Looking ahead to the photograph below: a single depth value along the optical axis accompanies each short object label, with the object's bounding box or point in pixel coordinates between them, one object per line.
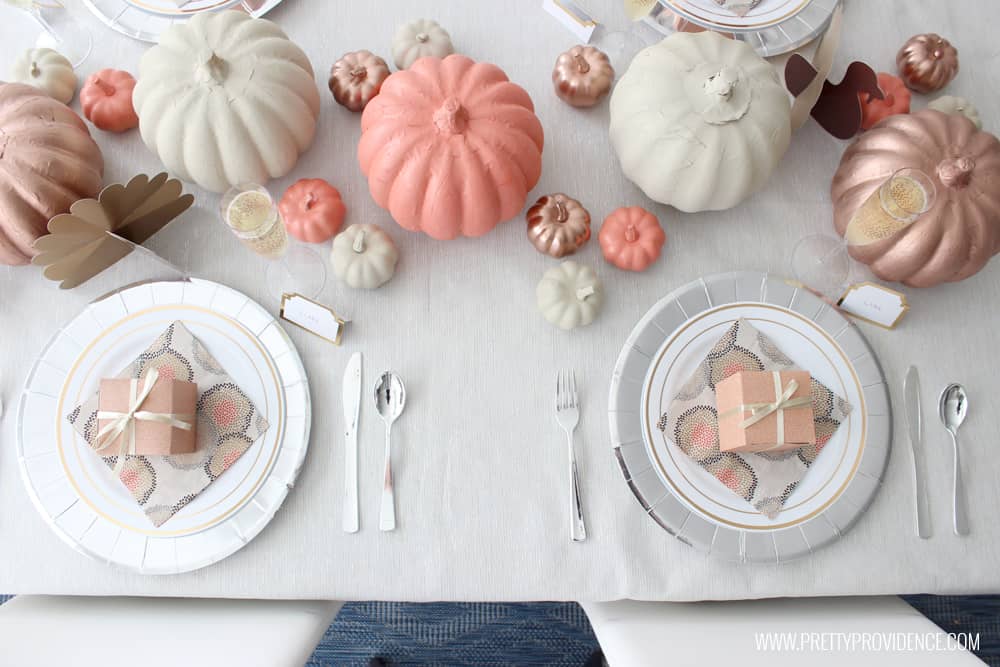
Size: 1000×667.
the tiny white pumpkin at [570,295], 0.93
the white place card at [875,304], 0.95
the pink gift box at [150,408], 0.82
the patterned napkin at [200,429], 0.88
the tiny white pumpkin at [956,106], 0.99
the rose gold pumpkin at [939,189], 0.85
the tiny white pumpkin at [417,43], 1.02
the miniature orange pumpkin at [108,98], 1.00
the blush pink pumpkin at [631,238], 0.96
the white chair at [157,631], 0.84
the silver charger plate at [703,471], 0.88
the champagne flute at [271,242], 0.86
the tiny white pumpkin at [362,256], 0.93
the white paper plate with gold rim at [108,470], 0.87
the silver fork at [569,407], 0.91
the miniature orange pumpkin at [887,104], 1.01
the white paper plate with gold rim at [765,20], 1.05
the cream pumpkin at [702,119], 0.85
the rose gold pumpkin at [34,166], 0.85
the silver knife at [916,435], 0.90
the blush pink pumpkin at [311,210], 0.96
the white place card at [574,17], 1.09
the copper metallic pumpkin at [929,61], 1.04
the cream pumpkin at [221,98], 0.86
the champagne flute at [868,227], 0.85
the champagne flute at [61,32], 1.07
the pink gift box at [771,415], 0.84
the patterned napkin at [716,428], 0.89
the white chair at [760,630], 0.85
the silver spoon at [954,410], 0.92
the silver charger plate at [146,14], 1.06
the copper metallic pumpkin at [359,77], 1.01
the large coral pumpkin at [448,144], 0.84
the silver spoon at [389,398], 0.93
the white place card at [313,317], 0.94
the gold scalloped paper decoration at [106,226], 0.84
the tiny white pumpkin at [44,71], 1.01
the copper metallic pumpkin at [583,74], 1.02
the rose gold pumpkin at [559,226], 0.96
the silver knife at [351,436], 0.89
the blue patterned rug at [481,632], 1.52
